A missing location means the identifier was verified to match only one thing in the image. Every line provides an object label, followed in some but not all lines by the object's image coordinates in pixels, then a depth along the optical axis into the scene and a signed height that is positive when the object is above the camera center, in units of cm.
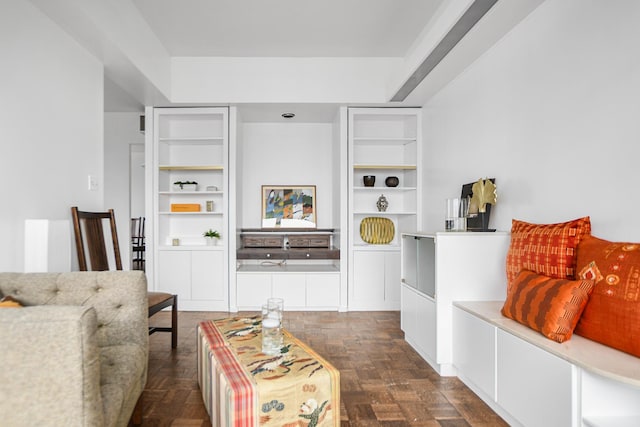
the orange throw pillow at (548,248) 208 -16
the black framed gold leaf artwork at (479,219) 310 -1
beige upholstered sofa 115 -44
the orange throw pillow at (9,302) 164 -36
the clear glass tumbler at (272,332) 203 -59
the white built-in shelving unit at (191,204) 482 +17
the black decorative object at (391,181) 506 +47
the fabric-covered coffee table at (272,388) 165 -73
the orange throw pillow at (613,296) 161 -33
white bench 154 -71
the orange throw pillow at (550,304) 182 -41
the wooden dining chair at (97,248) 301 -26
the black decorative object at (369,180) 501 +47
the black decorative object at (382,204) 518 +18
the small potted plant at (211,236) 491 -24
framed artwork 539 +14
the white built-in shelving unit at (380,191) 486 +35
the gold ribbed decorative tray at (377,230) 518 -16
